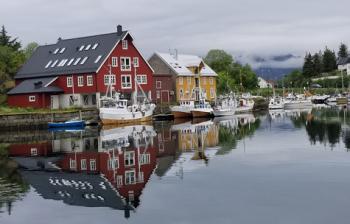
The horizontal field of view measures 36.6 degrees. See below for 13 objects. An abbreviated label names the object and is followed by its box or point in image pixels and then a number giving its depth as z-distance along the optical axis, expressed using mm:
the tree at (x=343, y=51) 180600
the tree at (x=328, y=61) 160250
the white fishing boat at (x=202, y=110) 71188
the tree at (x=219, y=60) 123188
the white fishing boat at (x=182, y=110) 70312
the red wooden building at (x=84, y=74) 64812
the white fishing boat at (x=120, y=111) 58688
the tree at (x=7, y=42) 87312
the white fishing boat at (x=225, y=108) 77062
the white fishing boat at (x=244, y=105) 89600
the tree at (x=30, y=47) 107375
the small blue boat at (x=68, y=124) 55969
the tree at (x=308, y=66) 152625
